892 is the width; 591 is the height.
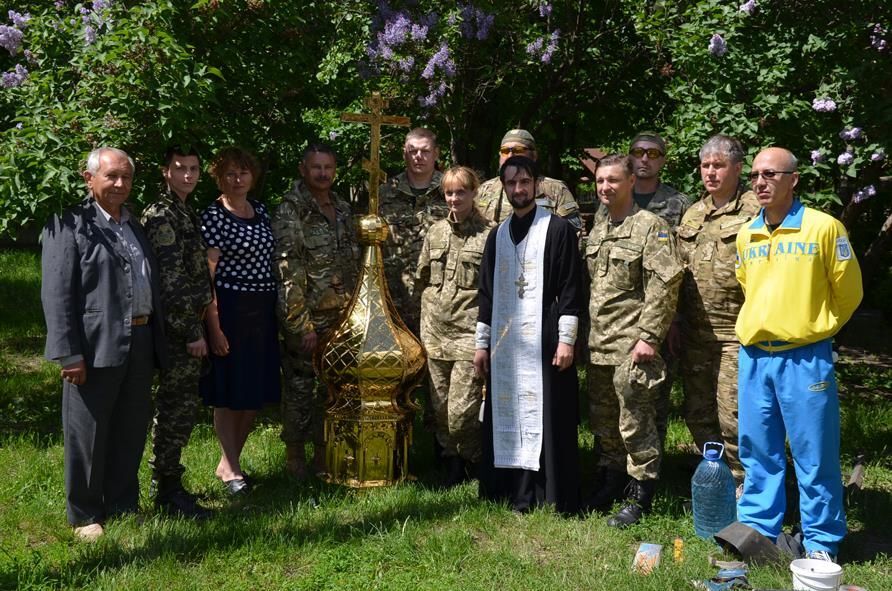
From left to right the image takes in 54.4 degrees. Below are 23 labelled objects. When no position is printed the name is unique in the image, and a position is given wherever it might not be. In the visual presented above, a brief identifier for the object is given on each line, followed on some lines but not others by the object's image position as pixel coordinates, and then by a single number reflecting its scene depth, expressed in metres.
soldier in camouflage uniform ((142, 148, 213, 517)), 4.94
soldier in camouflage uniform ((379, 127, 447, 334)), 5.83
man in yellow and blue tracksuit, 4.27
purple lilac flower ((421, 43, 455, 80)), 6.68
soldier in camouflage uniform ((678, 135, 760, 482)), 4.99
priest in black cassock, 5.00
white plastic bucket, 3.74
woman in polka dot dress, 5.29
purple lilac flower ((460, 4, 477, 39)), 7.04
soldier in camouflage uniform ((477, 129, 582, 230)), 5.50
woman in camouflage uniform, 5.38
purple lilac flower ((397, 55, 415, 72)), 6.74
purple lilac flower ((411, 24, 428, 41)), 6.69
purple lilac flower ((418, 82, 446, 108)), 6.92
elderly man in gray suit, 4.46
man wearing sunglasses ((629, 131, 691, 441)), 5.66
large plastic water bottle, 4.73
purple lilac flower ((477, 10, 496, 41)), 7.08
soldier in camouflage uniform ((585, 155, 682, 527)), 4.82
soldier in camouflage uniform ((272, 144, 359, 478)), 5.41
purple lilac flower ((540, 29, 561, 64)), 7.63
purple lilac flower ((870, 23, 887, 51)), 5.88
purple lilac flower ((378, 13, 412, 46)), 6.69
